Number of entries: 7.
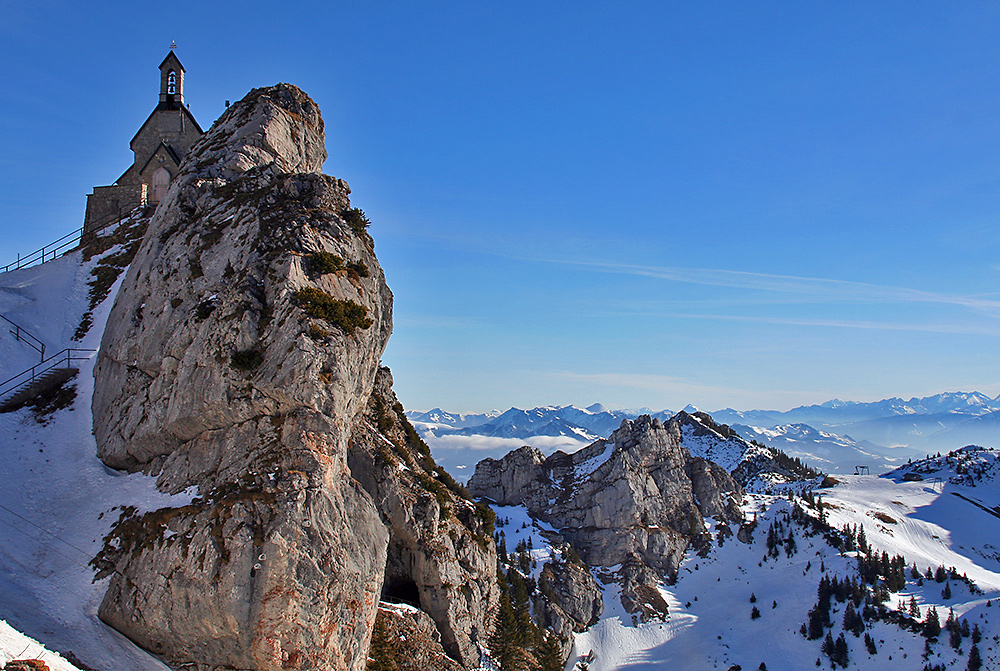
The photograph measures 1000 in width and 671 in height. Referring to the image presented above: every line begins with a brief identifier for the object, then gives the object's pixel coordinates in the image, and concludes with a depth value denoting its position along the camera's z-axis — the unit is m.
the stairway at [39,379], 39.47
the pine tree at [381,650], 37.06
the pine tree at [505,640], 50.56
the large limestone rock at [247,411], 27.16
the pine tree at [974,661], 91.88
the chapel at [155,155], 67.25
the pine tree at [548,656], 57.09
